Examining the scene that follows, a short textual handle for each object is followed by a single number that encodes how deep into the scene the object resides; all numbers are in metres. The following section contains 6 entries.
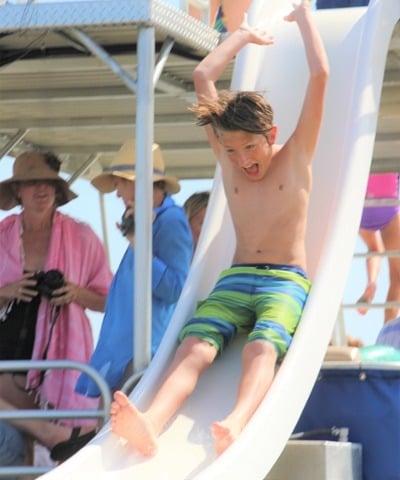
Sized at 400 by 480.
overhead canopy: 13.76
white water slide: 11.59
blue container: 12.73
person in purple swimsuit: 22.67
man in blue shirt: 13.89
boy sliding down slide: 12.01
